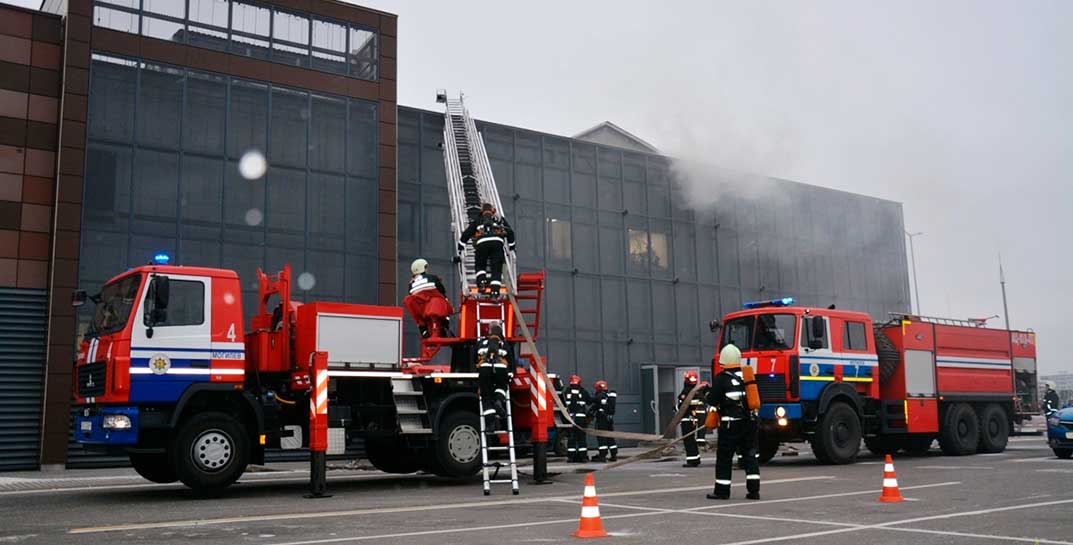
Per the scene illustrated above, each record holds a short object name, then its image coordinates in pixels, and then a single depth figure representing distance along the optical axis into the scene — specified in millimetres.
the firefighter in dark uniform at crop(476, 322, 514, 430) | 12742
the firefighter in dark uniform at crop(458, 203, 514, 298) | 13812
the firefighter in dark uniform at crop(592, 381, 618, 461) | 20875
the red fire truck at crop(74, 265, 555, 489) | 11750
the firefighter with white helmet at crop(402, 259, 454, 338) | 14547
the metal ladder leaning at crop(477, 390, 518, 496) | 12023
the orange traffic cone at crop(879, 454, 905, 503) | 10359
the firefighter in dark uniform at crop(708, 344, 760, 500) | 10773
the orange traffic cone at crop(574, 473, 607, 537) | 7738
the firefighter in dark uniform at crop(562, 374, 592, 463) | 19072
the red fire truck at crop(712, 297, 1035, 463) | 16391
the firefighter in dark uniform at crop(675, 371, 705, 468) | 17203
